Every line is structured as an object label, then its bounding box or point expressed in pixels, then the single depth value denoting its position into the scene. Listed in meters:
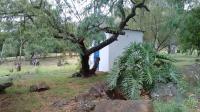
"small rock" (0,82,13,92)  4.45
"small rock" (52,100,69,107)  3.70
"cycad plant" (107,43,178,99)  3.46
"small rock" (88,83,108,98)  3.53
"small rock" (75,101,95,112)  2.97
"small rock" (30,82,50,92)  4.55
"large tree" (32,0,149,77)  4.64
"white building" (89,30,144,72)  7.23
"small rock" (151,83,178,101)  3.41
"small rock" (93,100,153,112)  2.41
